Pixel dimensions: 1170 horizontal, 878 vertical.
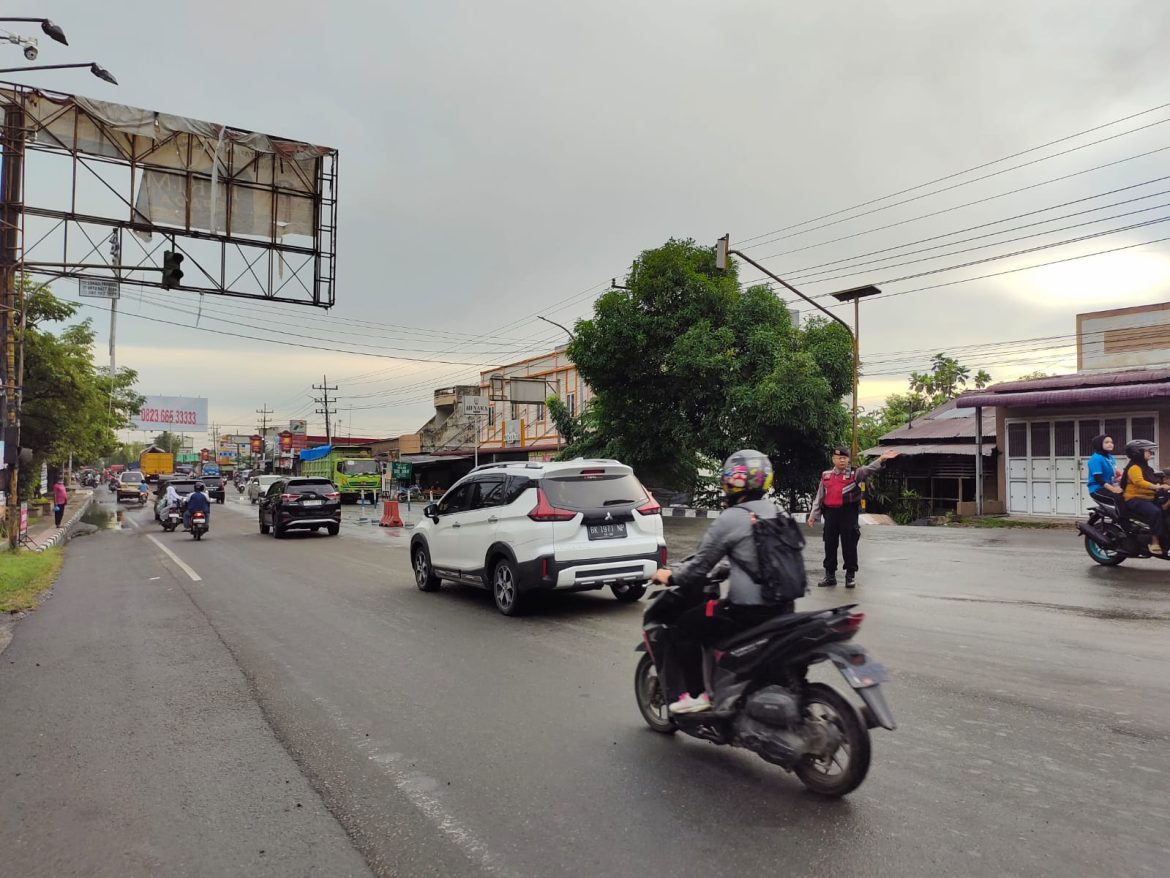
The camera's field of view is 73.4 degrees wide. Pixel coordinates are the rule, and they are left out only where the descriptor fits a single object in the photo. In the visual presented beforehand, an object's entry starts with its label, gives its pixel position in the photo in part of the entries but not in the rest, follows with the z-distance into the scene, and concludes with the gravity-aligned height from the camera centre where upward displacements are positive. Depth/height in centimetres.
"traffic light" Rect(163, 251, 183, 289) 1627 +421
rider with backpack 416 -50
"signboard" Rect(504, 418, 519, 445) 5152 +287
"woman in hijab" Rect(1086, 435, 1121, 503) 1089 +5
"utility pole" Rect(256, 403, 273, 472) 11381 +535
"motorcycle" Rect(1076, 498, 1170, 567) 1075 -80
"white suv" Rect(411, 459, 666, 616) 866 -65
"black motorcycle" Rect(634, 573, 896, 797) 371 -113
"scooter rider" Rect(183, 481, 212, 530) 2278 -90
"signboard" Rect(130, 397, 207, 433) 8406 +642
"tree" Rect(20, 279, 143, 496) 2892 +321
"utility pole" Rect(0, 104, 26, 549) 1644 +538
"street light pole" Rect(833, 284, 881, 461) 2312 +541
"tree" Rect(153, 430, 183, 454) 15062 +639
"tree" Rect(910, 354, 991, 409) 5493 +691
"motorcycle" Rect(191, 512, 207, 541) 2244 -145
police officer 998 -44
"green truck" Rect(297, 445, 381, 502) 5038 +21
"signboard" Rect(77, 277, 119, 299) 1672 +397
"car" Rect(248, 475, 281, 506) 5205 -88
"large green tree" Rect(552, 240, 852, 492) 2561 +359
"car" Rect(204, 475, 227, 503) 5279 -100
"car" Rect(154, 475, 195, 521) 3079 -72
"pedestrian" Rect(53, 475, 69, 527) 2869 -103
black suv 2275 -94
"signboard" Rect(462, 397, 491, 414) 3728 +333
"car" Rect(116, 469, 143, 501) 5228 -92
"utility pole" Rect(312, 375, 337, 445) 8251 +775
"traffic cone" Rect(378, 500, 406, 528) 2788 -152
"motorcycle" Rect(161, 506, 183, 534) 2725 -158
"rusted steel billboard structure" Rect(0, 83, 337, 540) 1641 +640
